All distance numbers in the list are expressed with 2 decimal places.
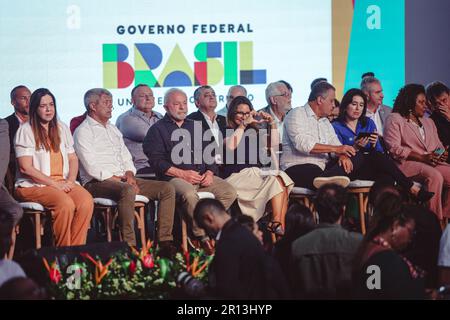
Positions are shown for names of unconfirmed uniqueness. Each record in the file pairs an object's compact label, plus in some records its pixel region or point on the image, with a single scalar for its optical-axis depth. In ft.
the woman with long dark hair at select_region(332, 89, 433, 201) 37.35
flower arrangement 26.55
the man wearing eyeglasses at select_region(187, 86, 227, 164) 38.69
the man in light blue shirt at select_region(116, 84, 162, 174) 39.79
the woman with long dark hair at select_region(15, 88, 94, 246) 33.48
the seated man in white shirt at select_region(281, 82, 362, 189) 36.95
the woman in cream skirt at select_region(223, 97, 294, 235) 36.69
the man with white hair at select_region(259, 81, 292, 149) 40.91
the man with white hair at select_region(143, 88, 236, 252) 36.03
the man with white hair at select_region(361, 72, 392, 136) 40.99
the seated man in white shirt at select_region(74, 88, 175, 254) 34.77
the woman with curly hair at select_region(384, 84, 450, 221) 38.57
